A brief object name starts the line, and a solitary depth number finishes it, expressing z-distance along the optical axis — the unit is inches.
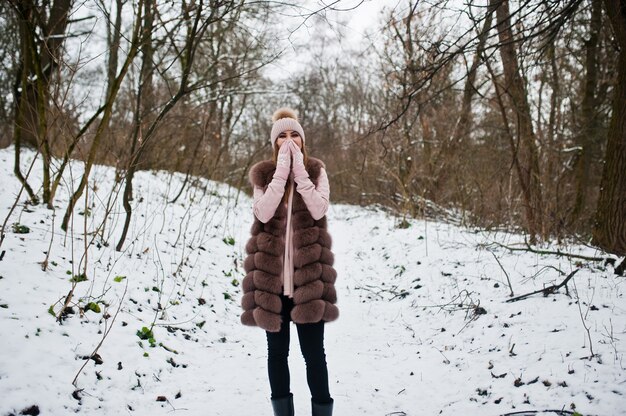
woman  87.6
